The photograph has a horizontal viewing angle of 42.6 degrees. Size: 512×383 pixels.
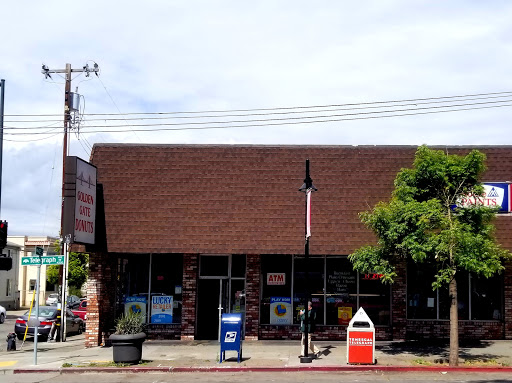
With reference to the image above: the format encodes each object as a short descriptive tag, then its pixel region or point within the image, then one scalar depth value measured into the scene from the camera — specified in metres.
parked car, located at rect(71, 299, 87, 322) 35.34
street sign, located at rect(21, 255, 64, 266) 18.36
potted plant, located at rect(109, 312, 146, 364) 17.52
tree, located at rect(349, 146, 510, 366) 16.42
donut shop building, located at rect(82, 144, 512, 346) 20.95
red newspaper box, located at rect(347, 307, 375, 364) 16.80
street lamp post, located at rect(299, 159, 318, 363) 17.39
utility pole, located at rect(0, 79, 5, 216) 20.86
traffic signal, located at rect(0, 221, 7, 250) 16.32
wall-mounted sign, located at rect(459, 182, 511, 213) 20.47
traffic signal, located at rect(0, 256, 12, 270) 14.74
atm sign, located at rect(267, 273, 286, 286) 22.02
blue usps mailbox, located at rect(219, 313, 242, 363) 17.52
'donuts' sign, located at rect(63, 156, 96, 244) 19.17
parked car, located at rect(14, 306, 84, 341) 26.61
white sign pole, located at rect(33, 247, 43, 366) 17.61
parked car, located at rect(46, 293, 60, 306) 51.45
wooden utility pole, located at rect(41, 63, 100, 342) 24.86
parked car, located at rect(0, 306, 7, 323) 40.25
